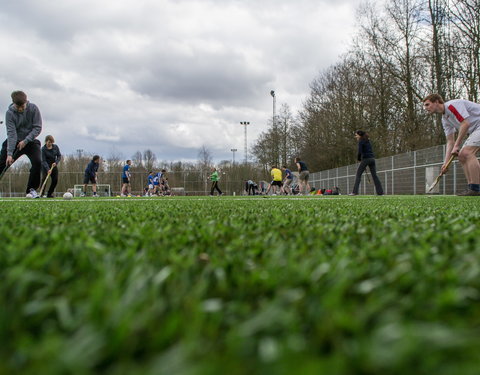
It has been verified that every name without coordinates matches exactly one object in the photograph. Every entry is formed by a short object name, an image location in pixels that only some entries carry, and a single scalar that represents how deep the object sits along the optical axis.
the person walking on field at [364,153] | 12.06
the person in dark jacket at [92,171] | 16.45
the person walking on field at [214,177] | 25.28
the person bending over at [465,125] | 6.74
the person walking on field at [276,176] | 21.73
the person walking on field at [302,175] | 20.85
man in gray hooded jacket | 7.12
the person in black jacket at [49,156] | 11.19
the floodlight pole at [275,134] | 42.38
